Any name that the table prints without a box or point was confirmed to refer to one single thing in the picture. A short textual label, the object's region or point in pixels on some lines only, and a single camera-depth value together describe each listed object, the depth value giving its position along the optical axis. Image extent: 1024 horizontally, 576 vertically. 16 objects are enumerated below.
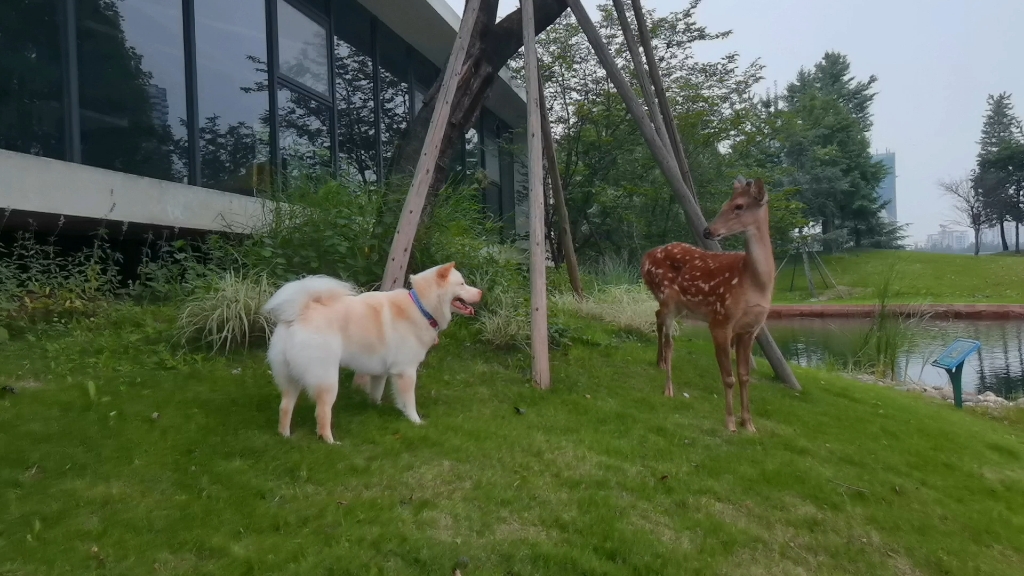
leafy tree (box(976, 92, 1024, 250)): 35.03
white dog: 3.21
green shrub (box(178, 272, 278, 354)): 4.68
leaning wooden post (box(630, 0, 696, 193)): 6.02
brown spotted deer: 4.04
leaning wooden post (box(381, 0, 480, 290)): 4.55
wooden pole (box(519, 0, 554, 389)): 4.58
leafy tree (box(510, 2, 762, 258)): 14.16
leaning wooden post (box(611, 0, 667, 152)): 5.69
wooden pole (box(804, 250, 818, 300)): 19.24
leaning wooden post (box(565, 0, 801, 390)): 5.16
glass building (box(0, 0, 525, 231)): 5.41
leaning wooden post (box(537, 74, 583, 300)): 6.63
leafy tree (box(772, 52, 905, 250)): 26.66
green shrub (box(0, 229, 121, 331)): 4.91
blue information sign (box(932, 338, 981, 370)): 6.70
